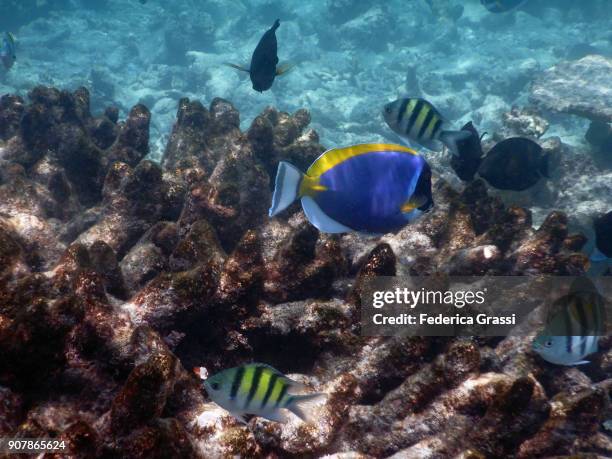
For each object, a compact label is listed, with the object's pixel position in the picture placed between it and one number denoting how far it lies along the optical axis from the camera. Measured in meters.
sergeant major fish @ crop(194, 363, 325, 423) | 2.17
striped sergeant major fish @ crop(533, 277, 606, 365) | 2.58
